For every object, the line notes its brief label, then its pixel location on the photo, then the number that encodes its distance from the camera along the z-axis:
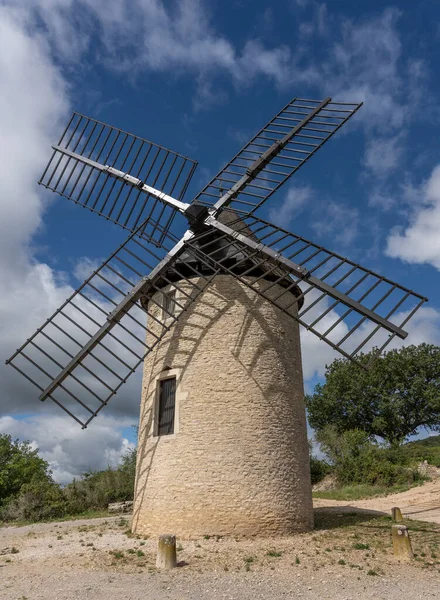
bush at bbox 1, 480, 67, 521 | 16.03
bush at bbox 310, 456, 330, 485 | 25.09
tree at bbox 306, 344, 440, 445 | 30.50
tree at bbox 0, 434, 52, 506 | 26.78
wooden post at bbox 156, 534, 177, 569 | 6.81
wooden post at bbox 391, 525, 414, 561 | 7.08
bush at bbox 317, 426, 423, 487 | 20.98
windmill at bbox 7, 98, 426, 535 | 8.98
